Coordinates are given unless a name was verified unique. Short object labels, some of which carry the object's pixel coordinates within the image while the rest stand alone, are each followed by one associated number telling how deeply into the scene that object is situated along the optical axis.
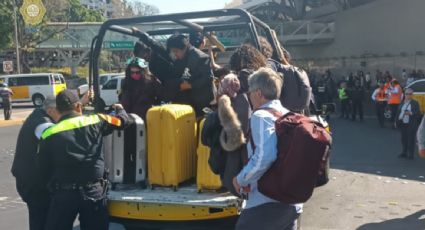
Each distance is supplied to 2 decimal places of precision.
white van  36.84
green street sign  48.16
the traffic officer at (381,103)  19.06
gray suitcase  5.45
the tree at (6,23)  46.75
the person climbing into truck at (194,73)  5.93
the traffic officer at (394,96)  18.19
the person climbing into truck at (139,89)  6.14
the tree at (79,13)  71.00
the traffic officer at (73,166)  4.72
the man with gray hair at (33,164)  5.28
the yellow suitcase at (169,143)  5.30
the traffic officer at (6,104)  25.68
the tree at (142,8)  102.86
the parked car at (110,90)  29.40
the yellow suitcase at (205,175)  5.23
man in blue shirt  3.69
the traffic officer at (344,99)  21.92
